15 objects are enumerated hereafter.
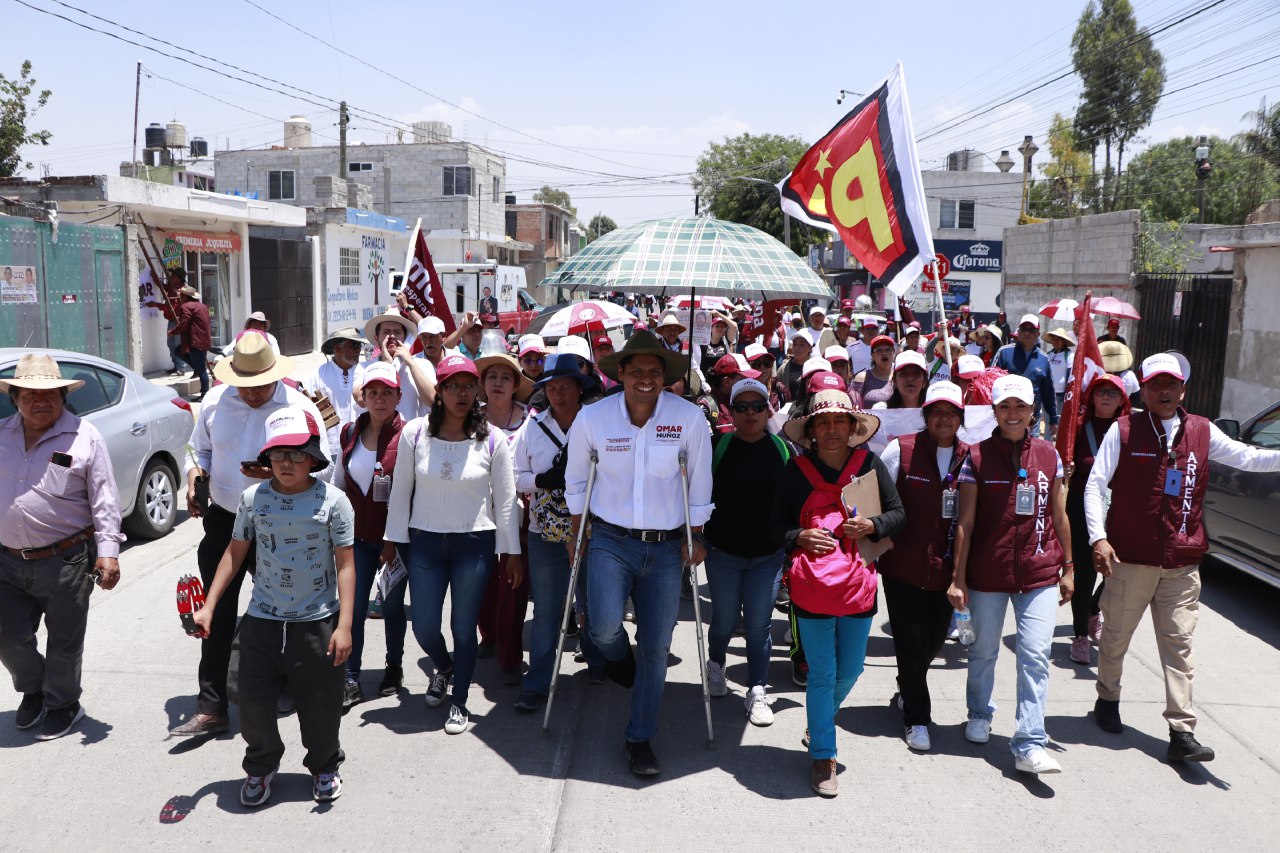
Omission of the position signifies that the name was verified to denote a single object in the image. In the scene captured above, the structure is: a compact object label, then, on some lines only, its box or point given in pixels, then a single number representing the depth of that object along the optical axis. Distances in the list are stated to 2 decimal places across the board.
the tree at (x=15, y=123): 24.30
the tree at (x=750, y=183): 60.62
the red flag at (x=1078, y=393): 5.63
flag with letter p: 6.40
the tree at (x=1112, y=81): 52.66
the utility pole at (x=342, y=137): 38.72
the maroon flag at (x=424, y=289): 8.38
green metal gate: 13.65
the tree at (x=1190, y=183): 48.97
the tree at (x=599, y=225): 107.88
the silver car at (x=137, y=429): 7.64
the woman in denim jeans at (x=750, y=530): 5.09
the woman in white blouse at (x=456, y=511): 4.91
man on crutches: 4.56
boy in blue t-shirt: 4.10
